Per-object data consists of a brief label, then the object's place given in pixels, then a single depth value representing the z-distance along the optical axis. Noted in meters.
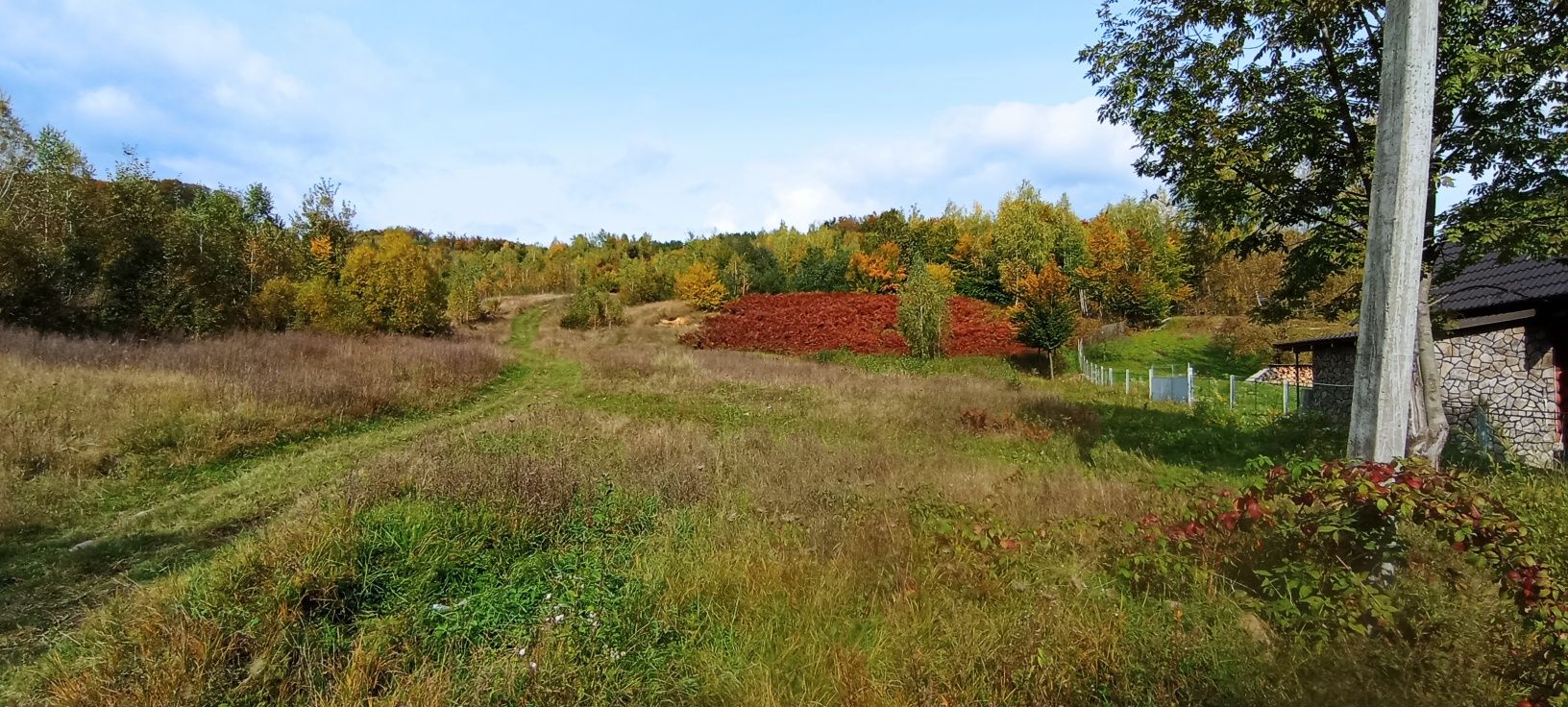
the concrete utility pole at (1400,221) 3.69
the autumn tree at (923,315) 29.42
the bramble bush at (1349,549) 2.57
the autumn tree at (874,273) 51.25
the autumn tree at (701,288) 45.62
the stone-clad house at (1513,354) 9.72
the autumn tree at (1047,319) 27.48
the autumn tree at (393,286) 23.31
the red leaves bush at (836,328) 32.53
